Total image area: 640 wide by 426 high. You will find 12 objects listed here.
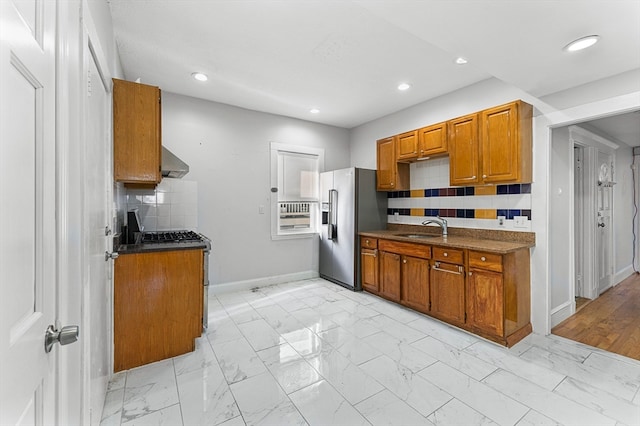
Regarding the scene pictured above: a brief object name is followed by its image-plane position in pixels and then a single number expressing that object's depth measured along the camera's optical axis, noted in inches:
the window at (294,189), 177.9
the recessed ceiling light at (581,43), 75.1
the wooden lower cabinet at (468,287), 101.6
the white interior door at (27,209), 22.4
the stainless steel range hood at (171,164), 108.9
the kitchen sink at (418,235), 148.4
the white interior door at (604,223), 161.5
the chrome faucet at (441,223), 142.7
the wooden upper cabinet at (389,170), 161.8
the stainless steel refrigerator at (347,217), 165.6
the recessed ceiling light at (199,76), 125.4
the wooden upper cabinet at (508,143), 108.7
